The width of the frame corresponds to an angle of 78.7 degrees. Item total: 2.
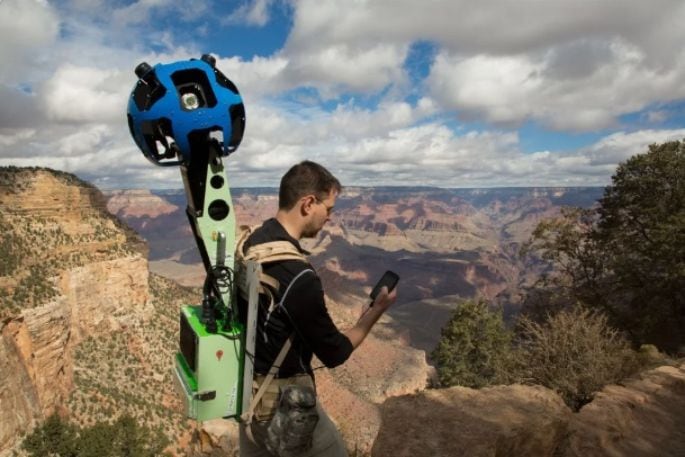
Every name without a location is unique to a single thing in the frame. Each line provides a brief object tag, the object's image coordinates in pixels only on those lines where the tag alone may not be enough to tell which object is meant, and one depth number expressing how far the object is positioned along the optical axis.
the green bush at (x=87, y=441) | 19.25
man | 2.73
